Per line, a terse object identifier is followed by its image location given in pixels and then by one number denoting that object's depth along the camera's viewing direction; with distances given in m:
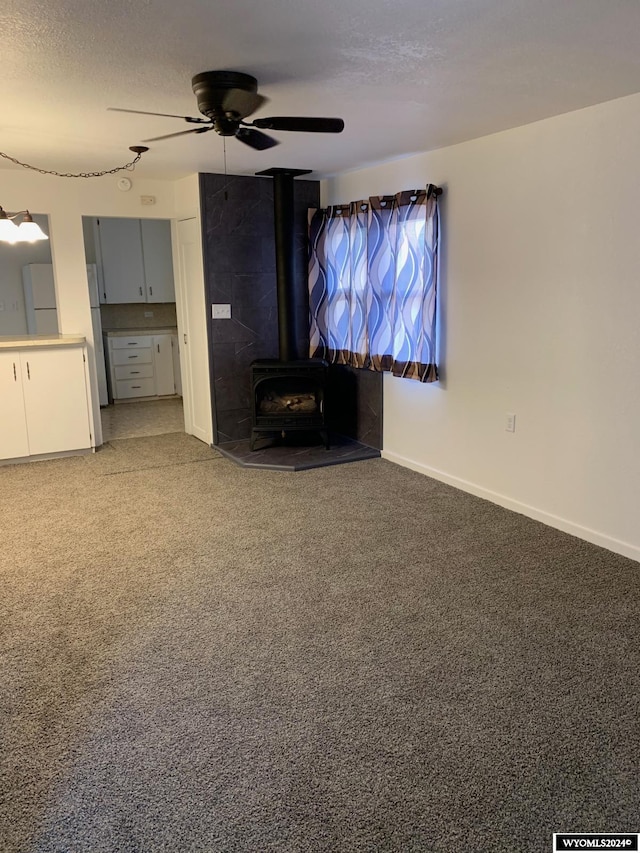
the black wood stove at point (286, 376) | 5.30
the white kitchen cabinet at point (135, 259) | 7.51
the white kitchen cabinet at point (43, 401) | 5.16
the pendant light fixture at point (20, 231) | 3.95
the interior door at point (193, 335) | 5.64
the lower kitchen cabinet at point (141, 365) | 7.80
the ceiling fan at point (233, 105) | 2.70
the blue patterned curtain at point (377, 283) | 4.54
